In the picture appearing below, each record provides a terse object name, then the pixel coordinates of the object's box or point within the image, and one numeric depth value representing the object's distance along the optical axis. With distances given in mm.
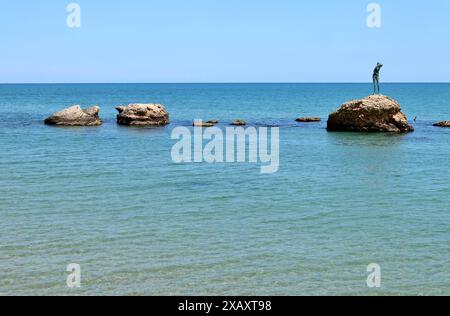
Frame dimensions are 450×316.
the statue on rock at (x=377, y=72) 52875
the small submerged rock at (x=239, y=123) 58688
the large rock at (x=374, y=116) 50500
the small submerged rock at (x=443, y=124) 56562
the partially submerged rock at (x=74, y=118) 56312
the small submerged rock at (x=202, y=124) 58094
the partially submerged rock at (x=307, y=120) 63094
